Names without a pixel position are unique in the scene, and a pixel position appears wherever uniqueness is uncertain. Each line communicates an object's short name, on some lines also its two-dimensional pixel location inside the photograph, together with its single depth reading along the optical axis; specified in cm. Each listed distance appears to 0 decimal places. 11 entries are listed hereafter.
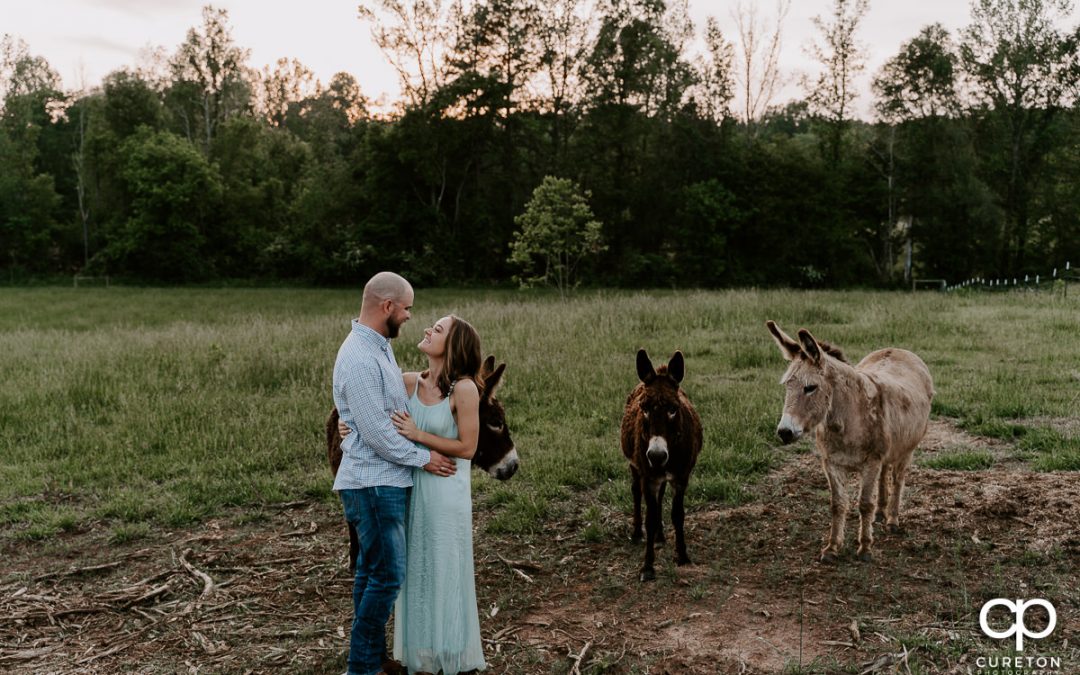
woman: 463
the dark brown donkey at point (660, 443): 579
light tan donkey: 591
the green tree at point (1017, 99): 4400
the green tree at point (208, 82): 5812
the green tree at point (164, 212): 5156
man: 434
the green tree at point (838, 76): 4672
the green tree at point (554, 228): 3697
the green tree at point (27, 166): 5362
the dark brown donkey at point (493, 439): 518
